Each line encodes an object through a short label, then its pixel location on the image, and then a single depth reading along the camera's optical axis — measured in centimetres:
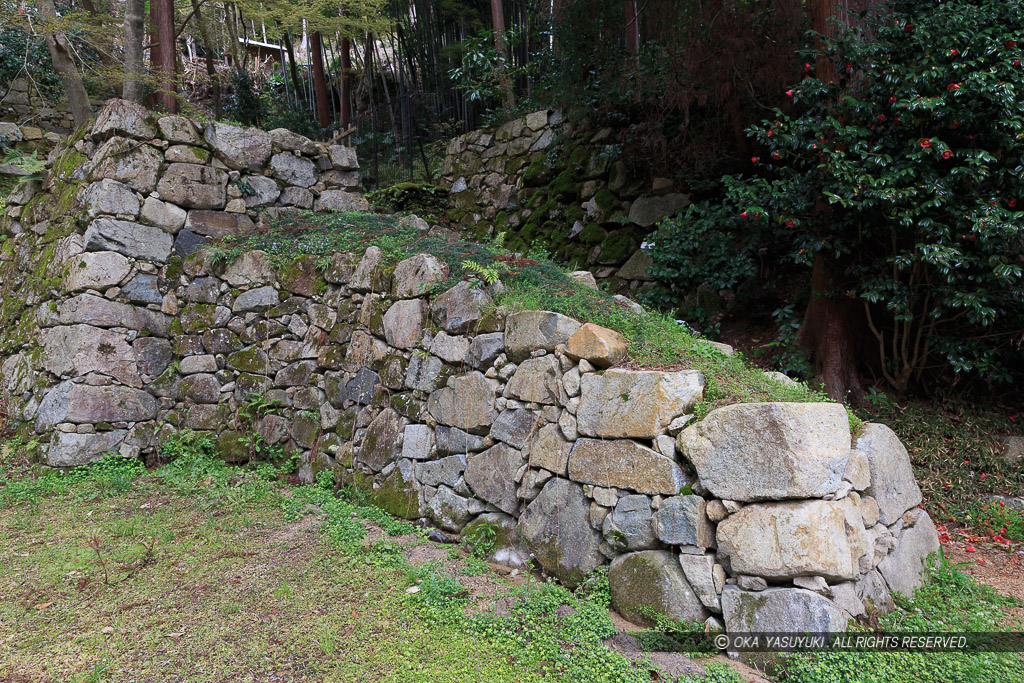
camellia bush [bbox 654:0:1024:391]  397
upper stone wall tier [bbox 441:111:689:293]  713
